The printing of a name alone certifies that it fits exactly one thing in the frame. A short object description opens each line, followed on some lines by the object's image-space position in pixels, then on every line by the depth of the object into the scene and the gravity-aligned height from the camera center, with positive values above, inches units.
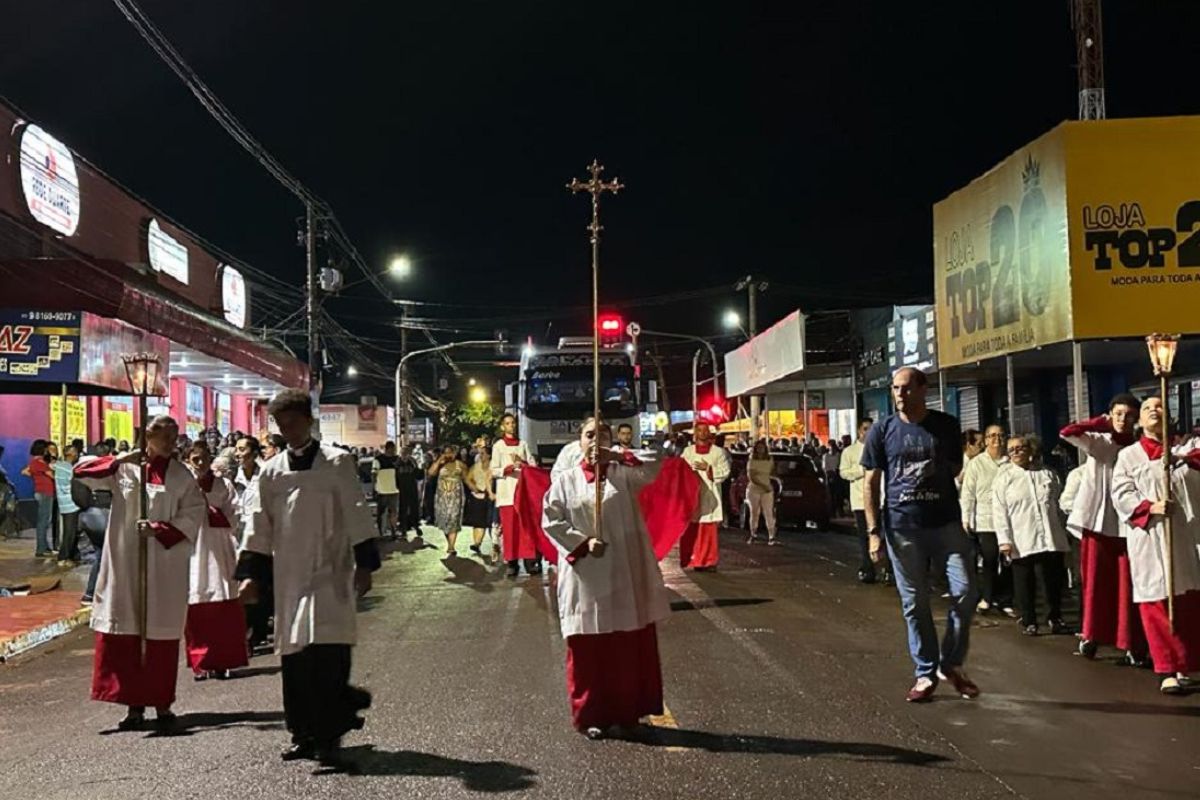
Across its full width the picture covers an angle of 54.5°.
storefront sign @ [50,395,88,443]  896.9 +29.6
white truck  956.0 +40.9
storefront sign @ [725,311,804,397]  1010.7 +81.7
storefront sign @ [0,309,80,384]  689.0 +65.8
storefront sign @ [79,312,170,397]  701.3 +67.4
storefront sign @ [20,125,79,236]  813.9 +201.1
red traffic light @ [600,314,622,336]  823.1 +85.0
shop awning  695.7 +99.9
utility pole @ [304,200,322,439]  1173.1 +155.7
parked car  822.5 -38.3
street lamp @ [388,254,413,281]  1314.1 +205.7
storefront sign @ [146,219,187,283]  1083.9 +193.4
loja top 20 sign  476.7 +84.6
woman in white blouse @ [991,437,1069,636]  375.2 -31.4
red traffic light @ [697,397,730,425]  1673.2 +42.1
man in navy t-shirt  279.0 -22.3
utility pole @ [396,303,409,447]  1703.1 +69.7
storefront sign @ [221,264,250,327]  1295.5 +177.8
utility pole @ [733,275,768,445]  1479.6 +163.5
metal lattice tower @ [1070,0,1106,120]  979.9 +314.0
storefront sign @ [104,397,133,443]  1007.6 +32.2
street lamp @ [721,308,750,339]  1888.7 +203.2
